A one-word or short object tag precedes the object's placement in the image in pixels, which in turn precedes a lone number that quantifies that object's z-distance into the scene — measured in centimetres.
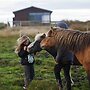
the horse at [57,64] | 540
